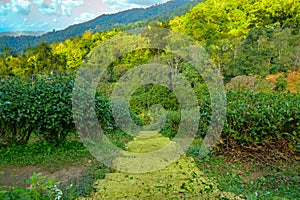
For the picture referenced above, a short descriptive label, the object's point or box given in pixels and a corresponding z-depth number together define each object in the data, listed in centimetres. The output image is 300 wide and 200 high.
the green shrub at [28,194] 178
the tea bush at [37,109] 428
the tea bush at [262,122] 409
